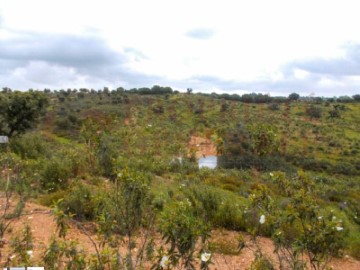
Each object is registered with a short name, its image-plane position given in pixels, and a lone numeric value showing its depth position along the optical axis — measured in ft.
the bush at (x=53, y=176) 33.67
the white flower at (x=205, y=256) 10.86
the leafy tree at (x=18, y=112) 72.13
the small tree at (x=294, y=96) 229.66
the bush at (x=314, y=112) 164.25
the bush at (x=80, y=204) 26.16
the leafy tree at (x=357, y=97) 220.88
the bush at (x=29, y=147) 49.01
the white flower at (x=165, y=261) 11.30
